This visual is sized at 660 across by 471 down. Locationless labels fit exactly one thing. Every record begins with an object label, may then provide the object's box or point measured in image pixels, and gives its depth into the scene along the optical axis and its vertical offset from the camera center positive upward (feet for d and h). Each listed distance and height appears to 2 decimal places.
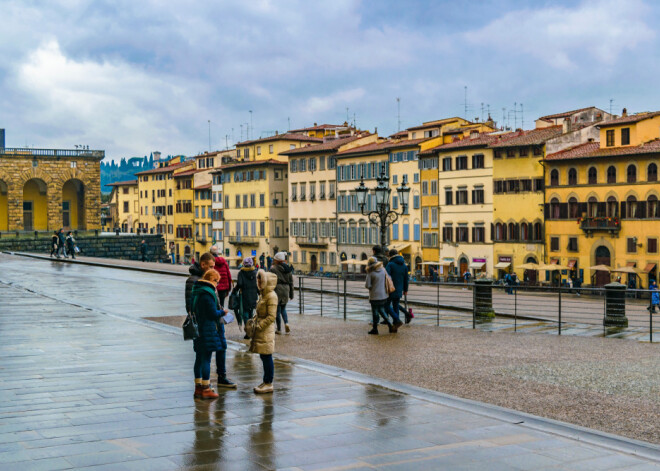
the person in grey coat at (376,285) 50.49 -2.68
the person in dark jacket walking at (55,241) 148.00 +0.47
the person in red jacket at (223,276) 45.16 -1.84
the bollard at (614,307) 59.98 -4.94
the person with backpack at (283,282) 49.70 -2.46
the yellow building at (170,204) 353.31 +17.90
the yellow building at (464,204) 218.59 +10.03
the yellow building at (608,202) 182.39 +8.90
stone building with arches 251.19 +17.30
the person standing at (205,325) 31.09 -3.14
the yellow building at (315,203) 268.21 +13.29
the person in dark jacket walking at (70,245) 146.30 -0.18
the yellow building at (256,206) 294.87 +13.42
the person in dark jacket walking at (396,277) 53.52 -2.33
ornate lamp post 71.91 +4.04
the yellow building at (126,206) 410.52 +19.52
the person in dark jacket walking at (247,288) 47.39 -2.65
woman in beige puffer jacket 32.32 -3.40
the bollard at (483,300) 63.16 -4.55
